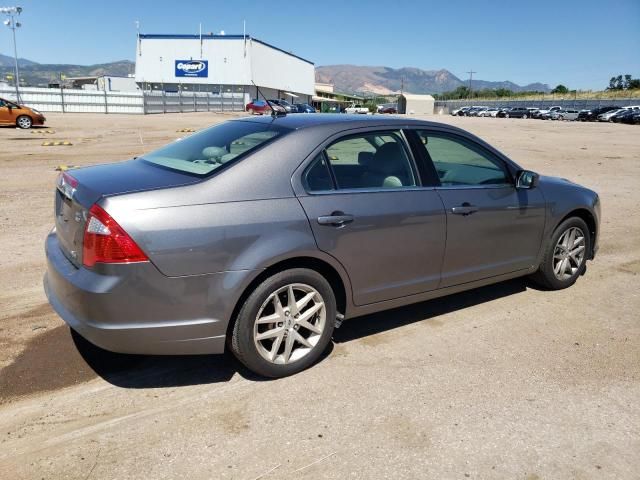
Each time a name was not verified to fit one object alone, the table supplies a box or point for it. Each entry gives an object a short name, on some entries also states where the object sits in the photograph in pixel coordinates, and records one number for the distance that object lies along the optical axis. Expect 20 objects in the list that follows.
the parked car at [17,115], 24.28
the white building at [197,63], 73.00
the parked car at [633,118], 50.38
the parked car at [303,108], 40.09
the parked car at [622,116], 51.92
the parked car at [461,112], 83.93
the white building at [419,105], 110.42
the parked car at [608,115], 55.18
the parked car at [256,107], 48.29
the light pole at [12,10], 48.91
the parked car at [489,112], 75.62
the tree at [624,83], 87.97
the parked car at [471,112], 80.88
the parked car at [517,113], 71.39
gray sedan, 2.95
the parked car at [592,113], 60.12
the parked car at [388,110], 75.79
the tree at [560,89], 101.80
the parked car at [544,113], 67.19
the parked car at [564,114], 65.00
